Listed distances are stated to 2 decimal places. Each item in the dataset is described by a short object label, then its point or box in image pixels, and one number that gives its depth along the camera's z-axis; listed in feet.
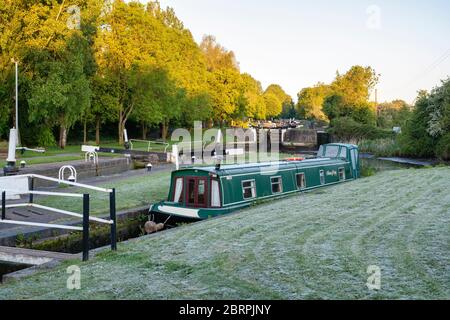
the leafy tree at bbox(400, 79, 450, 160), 112.37
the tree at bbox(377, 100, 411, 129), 209.82
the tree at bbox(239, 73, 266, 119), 231.71
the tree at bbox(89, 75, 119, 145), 126.00
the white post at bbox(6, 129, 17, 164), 52.70
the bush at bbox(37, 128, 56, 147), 108.17
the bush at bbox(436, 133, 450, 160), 109.99
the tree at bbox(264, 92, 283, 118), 390.62
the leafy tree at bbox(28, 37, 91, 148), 91.66
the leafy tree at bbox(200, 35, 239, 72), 254.06
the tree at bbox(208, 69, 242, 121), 212.02
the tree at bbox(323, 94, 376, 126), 196.65
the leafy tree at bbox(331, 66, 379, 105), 207.10
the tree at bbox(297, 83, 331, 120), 334.03
